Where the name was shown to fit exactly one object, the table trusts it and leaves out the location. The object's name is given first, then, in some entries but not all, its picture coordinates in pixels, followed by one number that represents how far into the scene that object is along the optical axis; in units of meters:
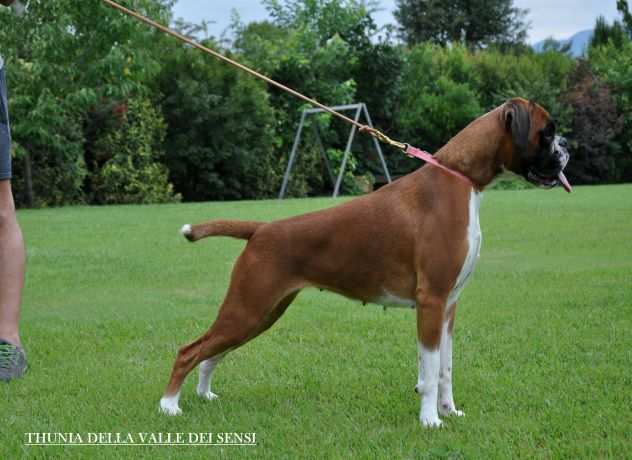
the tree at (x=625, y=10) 20.70
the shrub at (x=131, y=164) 20.84
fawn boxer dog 4.25
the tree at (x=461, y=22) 53.47
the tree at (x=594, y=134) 29.88
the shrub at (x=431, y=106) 27.94
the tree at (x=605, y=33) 38.94
